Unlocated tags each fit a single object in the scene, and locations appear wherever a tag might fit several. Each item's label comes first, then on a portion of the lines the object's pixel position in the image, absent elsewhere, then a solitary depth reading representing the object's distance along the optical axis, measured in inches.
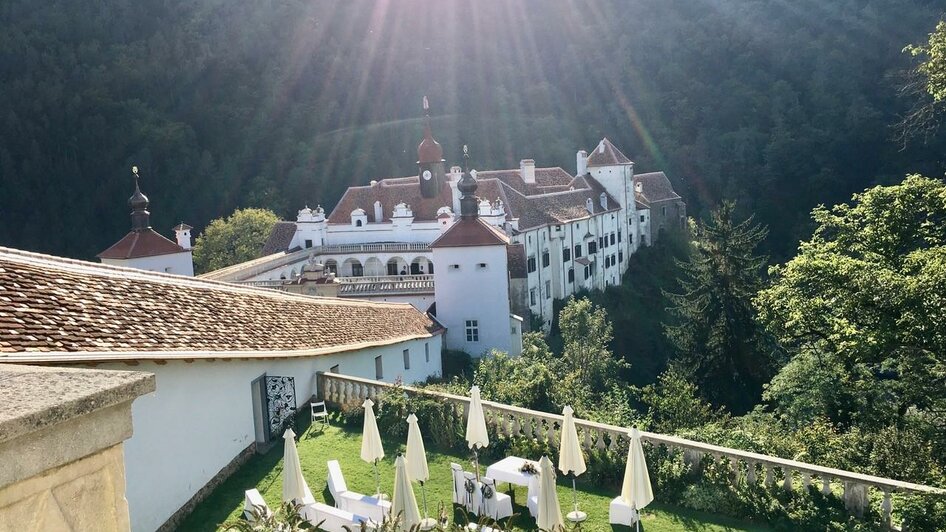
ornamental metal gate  637.9
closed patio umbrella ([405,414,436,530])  467.8
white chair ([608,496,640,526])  468.1
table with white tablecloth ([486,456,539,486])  494.0
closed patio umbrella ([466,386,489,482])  519.8
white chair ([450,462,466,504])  495.2
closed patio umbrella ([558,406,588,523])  474.0
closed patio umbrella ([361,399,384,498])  491.5
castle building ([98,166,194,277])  1453.0
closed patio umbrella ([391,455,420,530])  388.5
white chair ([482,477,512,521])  471.2
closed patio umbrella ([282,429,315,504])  440.1
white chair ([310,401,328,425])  664.4
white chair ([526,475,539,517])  473.4
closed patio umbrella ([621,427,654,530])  420.2
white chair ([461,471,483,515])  479.5
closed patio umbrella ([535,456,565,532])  392.2
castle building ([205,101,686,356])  1784.0
